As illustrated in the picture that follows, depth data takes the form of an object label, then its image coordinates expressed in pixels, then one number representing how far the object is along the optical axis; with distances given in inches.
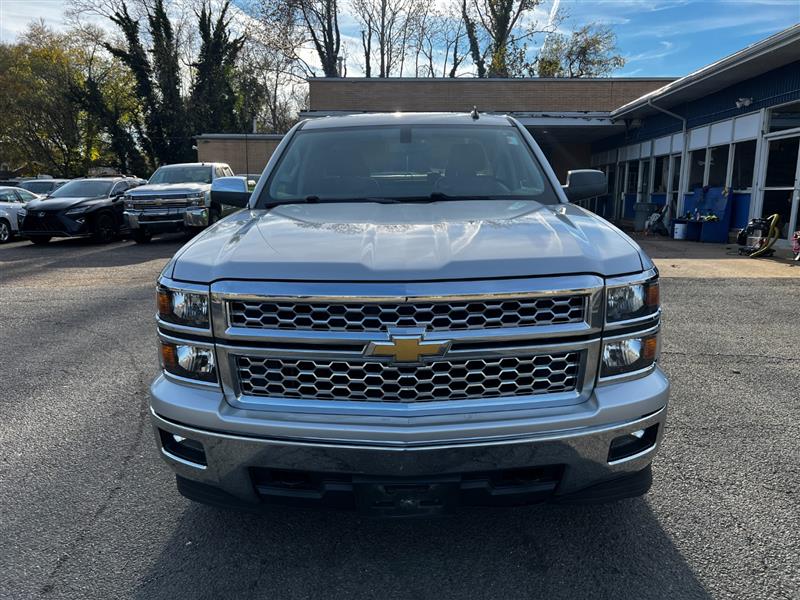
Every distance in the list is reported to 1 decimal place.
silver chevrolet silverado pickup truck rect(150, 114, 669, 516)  78.7
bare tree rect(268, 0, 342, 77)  1418.6
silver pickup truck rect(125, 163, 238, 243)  526.6
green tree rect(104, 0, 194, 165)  1407.5
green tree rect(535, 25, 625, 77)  1438.2
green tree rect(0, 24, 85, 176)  1656.0
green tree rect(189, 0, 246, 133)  1457.9
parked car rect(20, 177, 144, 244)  553.6
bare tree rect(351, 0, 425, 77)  1537.9
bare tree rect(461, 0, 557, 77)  1393.9
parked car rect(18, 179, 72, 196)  843.4
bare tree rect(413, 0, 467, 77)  1568.7
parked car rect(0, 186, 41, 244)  612.4
